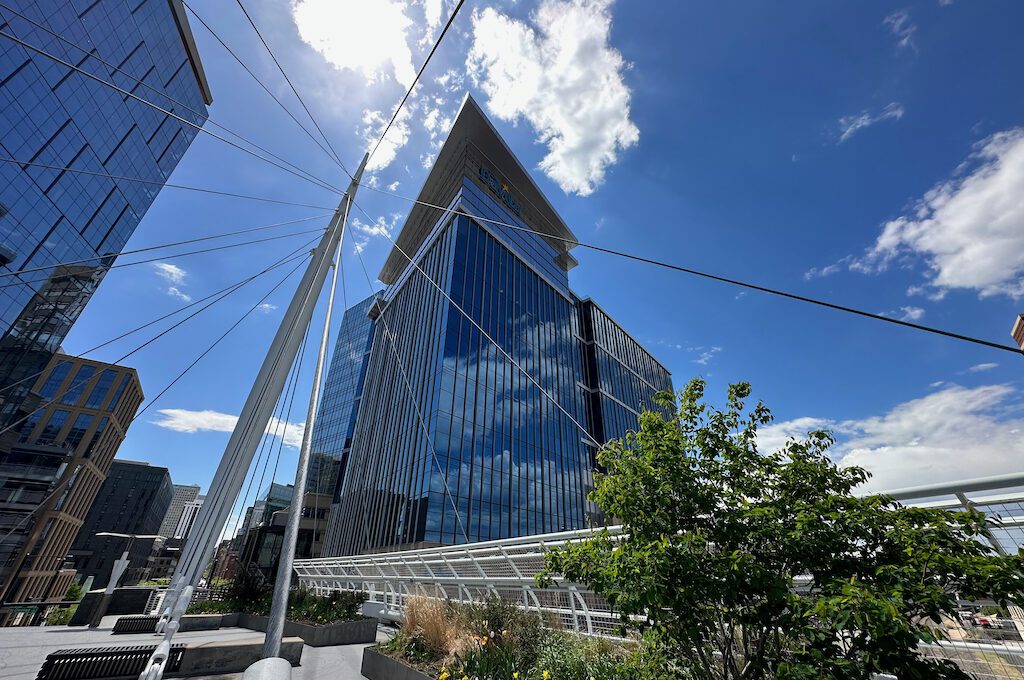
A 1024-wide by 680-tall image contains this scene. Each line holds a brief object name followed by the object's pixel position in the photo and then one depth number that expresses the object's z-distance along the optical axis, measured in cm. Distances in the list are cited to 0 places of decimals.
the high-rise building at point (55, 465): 4772
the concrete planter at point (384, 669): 566
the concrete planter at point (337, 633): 969
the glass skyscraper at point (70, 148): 3403
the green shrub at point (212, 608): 1457
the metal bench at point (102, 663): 625
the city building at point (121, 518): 7738
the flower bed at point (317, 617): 988
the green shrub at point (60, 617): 1463
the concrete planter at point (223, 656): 713
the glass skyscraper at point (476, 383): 3142
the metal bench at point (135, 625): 1193
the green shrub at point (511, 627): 557
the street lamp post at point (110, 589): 1359
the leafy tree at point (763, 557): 225
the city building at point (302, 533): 4528
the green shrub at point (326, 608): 1078
